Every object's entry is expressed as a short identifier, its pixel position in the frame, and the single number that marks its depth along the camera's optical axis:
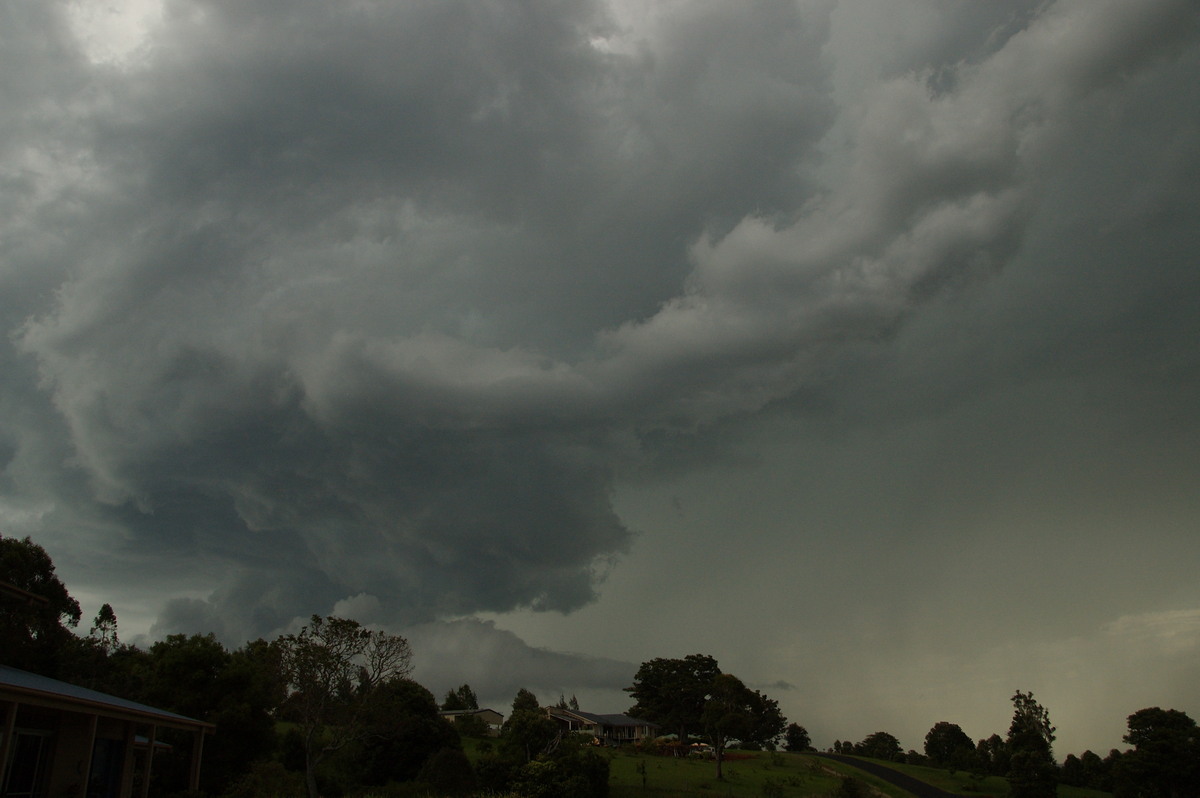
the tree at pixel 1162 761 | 56.81
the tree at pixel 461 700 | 112.96
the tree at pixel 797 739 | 122.21
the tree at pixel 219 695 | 45.12
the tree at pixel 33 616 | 52.19
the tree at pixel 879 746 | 118.07
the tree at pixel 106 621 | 88.70
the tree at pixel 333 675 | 44.53
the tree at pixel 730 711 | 61.38
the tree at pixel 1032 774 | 57.76
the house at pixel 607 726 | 102.56
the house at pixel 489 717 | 87.01
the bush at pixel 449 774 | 45.44
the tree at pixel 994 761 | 72.56
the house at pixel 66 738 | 21.08
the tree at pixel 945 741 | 113.31
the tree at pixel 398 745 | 49.50
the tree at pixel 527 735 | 52.16
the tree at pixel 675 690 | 98.94
